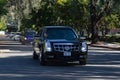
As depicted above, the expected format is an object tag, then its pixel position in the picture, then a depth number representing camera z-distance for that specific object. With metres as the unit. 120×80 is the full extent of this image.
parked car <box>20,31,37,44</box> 52.00
